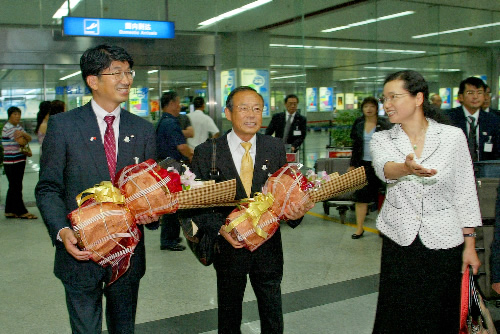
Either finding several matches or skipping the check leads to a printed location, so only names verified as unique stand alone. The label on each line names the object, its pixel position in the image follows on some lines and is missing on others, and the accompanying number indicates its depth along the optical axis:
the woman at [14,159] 8.05
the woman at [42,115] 7.45
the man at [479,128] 4.78
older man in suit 2.65
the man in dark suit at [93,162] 2.18
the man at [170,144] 6.02
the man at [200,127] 7.73
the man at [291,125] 9.02
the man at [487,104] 8.35
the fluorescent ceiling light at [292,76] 12.13
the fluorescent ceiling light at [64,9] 10.50
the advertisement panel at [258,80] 12.52
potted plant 8.79
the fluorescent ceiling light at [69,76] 9.66
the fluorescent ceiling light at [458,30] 13.71
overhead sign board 8.45
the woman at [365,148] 6.41
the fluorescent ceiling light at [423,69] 13.38
